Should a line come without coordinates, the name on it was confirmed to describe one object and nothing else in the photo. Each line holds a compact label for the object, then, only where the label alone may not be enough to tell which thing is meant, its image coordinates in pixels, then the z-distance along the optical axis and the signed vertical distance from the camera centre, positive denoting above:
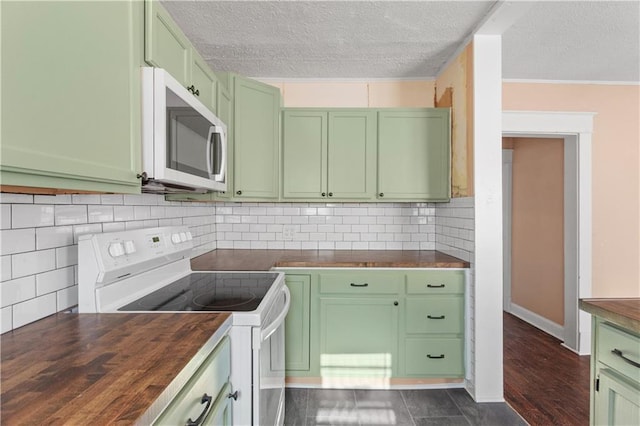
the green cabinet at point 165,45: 1.18 +0.71
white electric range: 1.19 -0.36
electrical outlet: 2.91 -0.16
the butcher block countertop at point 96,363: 0.61 -0.37
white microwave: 1.13 +0.31
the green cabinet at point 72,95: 0.65 +0.30
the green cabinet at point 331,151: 2.62 +0.51
